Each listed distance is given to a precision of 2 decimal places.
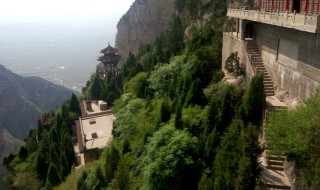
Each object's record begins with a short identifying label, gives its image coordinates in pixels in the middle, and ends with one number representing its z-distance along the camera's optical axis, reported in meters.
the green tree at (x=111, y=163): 21.86
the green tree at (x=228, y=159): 14.64
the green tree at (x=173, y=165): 17.03
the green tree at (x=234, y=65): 23.77
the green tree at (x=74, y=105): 48.77
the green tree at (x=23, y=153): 39.23
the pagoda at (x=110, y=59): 60.44
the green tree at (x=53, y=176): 30.28
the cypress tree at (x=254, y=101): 17.98
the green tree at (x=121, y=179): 19.71
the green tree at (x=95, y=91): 53.03
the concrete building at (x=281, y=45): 16.18
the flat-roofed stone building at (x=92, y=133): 32.25
